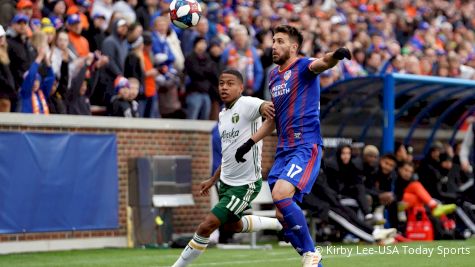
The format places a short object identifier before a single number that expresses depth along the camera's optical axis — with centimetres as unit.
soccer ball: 1338
